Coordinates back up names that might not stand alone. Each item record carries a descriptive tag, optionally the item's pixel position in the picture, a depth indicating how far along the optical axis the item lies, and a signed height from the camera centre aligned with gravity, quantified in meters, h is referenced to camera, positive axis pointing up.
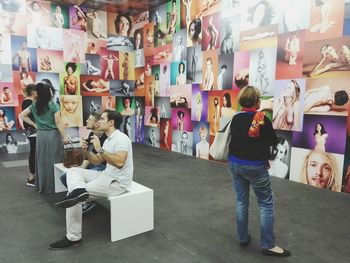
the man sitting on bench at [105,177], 2.46 -0.72
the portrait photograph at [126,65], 7.94 +0.84
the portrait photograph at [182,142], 6.52 -1.00
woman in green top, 3.62 -0.51
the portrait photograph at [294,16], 4.31 +1.26
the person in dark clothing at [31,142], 4.20 -0.68
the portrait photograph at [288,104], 4.46 -0.08
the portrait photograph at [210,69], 5.78 +0.56
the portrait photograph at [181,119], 6.51 -0.49
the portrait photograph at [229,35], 5.34 +1.17
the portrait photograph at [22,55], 6.38 +0.86
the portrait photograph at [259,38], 4.76 +1.02
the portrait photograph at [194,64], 6.10 +0.70
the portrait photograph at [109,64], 7.62 +0.84
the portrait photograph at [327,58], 3.95 +0.58
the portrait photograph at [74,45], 6.99 +1.20
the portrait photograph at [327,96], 3.99 +0.05
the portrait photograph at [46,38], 6.55 +1.29
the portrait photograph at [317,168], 4.11 -1.00
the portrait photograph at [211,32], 5.67 +1.29
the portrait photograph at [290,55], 4.42 +0.68
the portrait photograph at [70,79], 7.05 +0.39
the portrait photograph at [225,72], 5.48 +0.48
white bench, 2.58 -1.05
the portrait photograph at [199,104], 6.05 -0.13
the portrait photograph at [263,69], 4.79 +0.50
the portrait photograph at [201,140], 6.11 -0.88
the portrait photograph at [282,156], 4.67 -0.92
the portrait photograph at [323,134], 4.05 -0.49
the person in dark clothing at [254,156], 2.18 -0.43
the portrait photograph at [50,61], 6.71 +0.79
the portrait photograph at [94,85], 7.38 +0.26
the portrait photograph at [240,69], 5.19 +0.52
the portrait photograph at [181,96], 6.41 +0.03
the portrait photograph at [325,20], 3.96 +1.11
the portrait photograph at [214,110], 5.76 -0.24
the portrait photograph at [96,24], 7.34 +1.81
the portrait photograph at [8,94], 6.32 +0.00
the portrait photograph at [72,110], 7.12 -0.36
